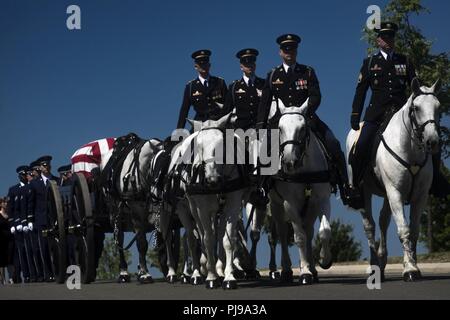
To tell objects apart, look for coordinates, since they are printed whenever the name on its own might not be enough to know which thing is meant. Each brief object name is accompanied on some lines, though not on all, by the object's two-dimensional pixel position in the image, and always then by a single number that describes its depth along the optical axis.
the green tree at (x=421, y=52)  31.06
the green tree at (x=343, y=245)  36.66
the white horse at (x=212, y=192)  14.01
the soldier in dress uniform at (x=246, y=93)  16.95
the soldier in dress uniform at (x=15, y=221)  25.14
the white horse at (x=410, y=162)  13.74
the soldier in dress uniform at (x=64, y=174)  22.80
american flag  20.17
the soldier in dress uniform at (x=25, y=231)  24.27
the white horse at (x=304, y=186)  13.76
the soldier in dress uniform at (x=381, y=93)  15.08
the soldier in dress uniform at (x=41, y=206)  23.41
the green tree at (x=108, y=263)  52.41
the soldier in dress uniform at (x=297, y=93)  14.86
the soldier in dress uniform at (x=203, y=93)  17.09
